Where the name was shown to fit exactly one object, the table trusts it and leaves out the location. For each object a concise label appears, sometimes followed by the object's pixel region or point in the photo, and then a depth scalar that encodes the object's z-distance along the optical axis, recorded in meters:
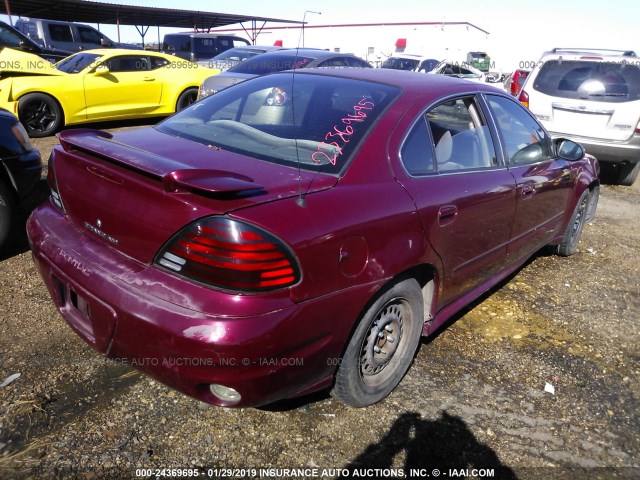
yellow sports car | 7.69
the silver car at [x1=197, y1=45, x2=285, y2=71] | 10.83
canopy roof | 20.05
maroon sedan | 1.83
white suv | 6.62
